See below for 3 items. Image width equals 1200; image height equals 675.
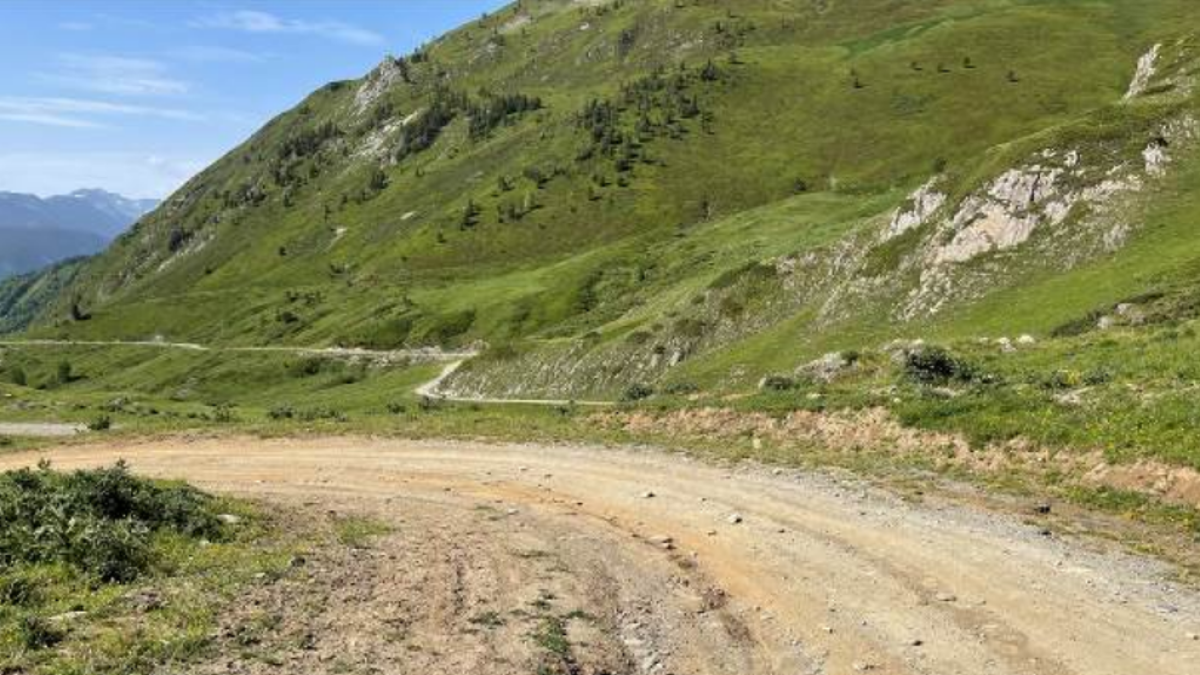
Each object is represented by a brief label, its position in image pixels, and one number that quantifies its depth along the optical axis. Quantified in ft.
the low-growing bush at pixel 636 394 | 174.81
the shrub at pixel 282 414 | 169.09
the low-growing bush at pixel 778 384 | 130.00
